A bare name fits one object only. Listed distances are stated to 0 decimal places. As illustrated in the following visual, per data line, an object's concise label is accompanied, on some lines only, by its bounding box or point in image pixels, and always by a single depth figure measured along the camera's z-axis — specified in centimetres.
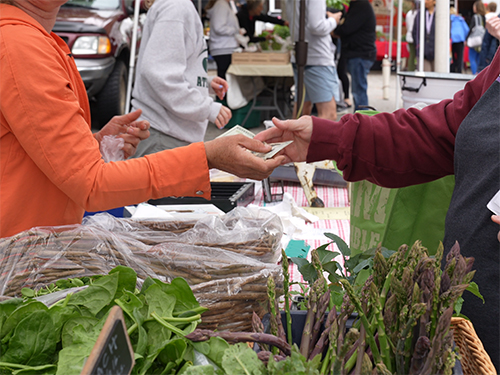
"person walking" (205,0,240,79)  662
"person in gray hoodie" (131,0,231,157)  244
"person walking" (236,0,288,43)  719
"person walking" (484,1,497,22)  894
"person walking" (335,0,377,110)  691
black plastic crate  221
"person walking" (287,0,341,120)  522
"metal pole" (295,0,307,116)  433
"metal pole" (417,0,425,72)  442
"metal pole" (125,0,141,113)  416
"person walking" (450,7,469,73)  1023
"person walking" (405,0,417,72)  995
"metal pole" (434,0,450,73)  347
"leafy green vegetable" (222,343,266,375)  77
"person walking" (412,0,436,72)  848
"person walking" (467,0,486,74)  1020
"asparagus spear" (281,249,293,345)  95
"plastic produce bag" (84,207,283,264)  126
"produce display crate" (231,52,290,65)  641
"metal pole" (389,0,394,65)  723
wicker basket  88
